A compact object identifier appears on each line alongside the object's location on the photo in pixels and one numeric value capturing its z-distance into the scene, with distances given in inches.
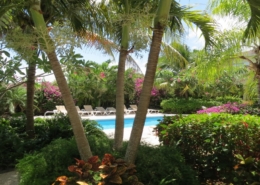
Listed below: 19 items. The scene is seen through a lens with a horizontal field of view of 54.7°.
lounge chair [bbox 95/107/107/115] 833.4
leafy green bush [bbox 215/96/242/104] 961.5
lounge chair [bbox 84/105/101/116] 804.1
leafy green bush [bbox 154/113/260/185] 138.1
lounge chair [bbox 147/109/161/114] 972.6
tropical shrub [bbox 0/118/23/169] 233.5
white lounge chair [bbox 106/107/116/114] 840.4
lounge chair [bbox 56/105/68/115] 771.9
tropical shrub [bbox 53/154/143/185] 118.8
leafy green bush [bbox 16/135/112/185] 136.7
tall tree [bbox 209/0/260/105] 385.7
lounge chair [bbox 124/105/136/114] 873.3
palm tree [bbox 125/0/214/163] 140.9
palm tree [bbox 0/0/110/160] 143.9
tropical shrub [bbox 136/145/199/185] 138.1
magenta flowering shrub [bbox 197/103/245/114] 406.4
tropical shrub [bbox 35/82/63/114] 807.7
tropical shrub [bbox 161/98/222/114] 892.0
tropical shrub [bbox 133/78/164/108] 1000.9
